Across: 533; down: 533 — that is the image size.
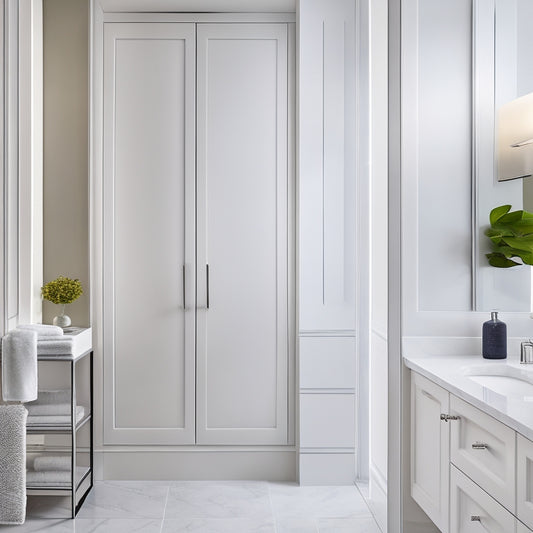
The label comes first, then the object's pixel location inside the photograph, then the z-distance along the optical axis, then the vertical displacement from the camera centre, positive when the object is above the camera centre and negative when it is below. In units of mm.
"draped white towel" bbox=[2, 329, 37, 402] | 2660 -440
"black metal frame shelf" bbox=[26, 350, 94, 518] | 2781 -773
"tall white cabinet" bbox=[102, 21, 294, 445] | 3291 +179
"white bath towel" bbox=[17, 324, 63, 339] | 2836 -310
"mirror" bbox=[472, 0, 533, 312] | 2166 +590
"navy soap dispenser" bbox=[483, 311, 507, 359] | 2033 -244
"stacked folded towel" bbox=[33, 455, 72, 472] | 2865 -929
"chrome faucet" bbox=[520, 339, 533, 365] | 1968 -279
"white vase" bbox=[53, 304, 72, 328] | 3059 -288
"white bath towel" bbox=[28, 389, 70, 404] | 2986 -648
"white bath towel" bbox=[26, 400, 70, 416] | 2883 -684
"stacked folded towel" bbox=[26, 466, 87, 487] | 2828 -985
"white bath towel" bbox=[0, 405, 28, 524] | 2633 -886
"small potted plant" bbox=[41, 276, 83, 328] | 3023 -148
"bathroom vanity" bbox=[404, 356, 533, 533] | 1347 -462
